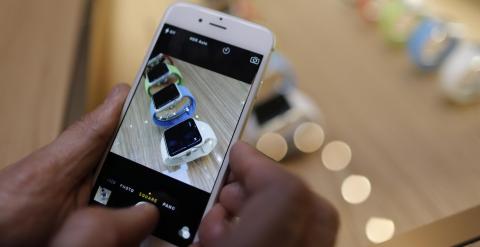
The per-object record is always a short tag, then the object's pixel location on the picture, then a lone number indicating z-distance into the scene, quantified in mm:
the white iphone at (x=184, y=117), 413
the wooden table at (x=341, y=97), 494
